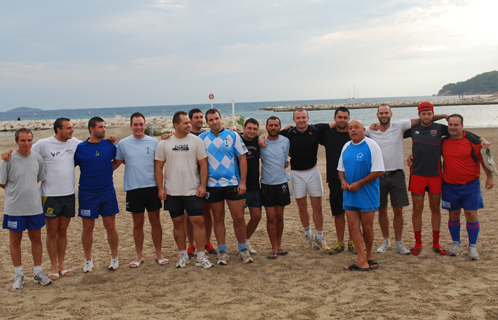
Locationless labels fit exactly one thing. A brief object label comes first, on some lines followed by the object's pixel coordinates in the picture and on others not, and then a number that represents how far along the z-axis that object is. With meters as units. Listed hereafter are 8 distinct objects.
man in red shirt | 4.94
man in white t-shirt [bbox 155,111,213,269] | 4.88
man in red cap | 5.09
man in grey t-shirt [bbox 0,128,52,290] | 4.39
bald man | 4.56
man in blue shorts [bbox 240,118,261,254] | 5.25
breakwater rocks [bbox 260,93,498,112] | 62.66
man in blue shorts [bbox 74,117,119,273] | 4.84
